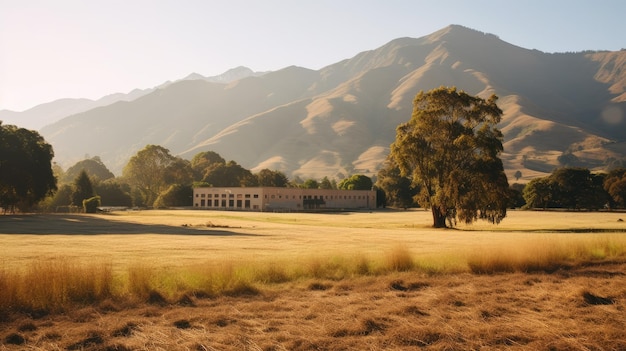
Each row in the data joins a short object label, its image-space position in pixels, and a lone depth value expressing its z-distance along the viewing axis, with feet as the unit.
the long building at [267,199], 451.53
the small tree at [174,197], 496.23
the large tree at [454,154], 184.96
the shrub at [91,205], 352.69
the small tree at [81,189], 407.44
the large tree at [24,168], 249.55
